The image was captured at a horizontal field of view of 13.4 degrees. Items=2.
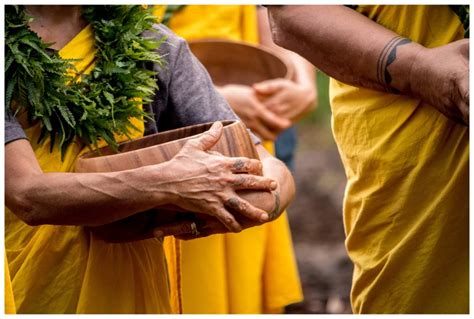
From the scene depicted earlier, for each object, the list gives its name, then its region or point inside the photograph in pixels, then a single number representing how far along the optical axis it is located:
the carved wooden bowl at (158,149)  4.79
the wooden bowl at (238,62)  7.51
